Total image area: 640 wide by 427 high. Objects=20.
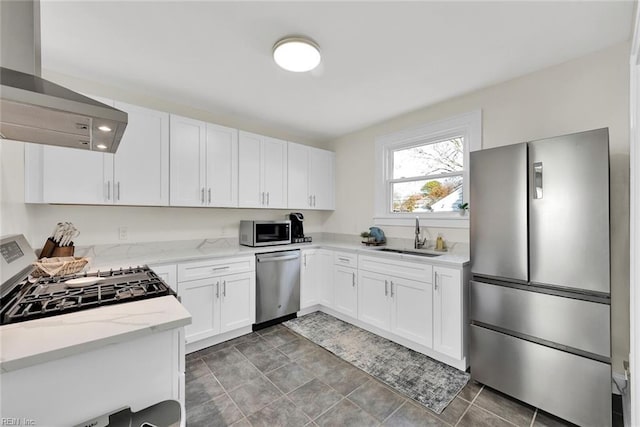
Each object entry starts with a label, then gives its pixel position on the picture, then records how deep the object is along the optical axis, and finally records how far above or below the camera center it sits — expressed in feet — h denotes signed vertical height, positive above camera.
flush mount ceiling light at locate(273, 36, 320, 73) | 6.07 +3.80
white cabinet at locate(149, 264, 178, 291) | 7.74 -1.73
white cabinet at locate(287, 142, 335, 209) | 12.13 +1.75
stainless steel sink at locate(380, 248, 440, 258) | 9.33 -1.43
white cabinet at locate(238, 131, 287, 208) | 10.54 +1.76
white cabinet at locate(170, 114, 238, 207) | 8.93 +1.81
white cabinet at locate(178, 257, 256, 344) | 8.30 -2.70
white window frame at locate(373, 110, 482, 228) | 8.91 +2.38
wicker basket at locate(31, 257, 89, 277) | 5.36 -1.07
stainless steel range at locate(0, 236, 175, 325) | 3.61 -1.26
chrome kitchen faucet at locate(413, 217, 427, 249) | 10.02 -1.05
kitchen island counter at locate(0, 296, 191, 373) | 2.57 -1.32
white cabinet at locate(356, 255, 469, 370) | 7.48 -2.87
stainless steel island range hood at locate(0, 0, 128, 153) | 3.05 +1.32
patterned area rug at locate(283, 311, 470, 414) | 6.62 -4.41
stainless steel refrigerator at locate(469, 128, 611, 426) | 5.32 -1.38
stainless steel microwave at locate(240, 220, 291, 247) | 10.51 -0.78
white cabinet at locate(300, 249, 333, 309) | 11.23 -2.74
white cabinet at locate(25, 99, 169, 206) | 6.89 +1.27
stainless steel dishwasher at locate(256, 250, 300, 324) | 9.95 -2.76
